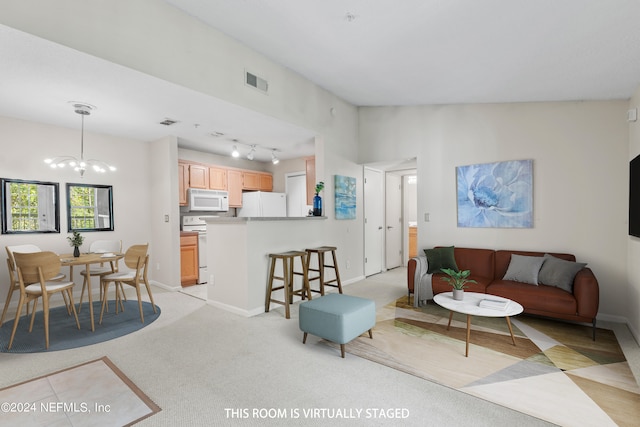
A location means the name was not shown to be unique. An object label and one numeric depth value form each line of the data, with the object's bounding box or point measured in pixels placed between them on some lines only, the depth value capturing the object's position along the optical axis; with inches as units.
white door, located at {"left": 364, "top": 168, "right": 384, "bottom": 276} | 217.5
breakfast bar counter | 139.5
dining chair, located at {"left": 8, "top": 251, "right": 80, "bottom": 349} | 111.6
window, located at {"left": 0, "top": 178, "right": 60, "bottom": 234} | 152.9
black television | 109.5
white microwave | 212.1
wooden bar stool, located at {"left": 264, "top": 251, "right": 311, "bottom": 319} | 137.4
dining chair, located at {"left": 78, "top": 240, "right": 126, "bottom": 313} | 166.1
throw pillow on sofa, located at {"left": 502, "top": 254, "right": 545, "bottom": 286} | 130.8
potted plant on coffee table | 110.0
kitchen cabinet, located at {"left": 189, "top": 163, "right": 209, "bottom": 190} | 214.5
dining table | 125.0
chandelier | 135.1
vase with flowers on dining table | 143.8
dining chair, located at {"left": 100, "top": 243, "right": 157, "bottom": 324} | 137.6
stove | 207.0
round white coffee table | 97.0
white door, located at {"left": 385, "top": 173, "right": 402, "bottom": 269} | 242.4
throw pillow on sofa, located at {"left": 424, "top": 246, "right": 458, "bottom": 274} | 153.6
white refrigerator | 243.3
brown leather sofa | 111.5
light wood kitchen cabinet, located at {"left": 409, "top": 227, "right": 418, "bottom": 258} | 274.4
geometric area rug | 73.5
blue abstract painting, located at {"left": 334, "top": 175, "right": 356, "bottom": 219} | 188.5
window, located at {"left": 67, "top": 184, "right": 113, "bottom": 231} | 174.7
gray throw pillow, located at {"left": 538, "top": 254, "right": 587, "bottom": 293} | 121.2
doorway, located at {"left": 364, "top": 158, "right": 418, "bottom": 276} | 219.1
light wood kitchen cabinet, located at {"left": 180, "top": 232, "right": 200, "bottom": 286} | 197.6
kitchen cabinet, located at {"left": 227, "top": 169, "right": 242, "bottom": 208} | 241.6
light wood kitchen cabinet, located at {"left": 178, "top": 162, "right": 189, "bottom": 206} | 207.6
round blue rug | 109.4
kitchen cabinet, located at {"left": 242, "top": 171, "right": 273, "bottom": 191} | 254.6
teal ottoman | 97.3
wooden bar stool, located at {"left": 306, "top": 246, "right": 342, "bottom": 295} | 158.1
